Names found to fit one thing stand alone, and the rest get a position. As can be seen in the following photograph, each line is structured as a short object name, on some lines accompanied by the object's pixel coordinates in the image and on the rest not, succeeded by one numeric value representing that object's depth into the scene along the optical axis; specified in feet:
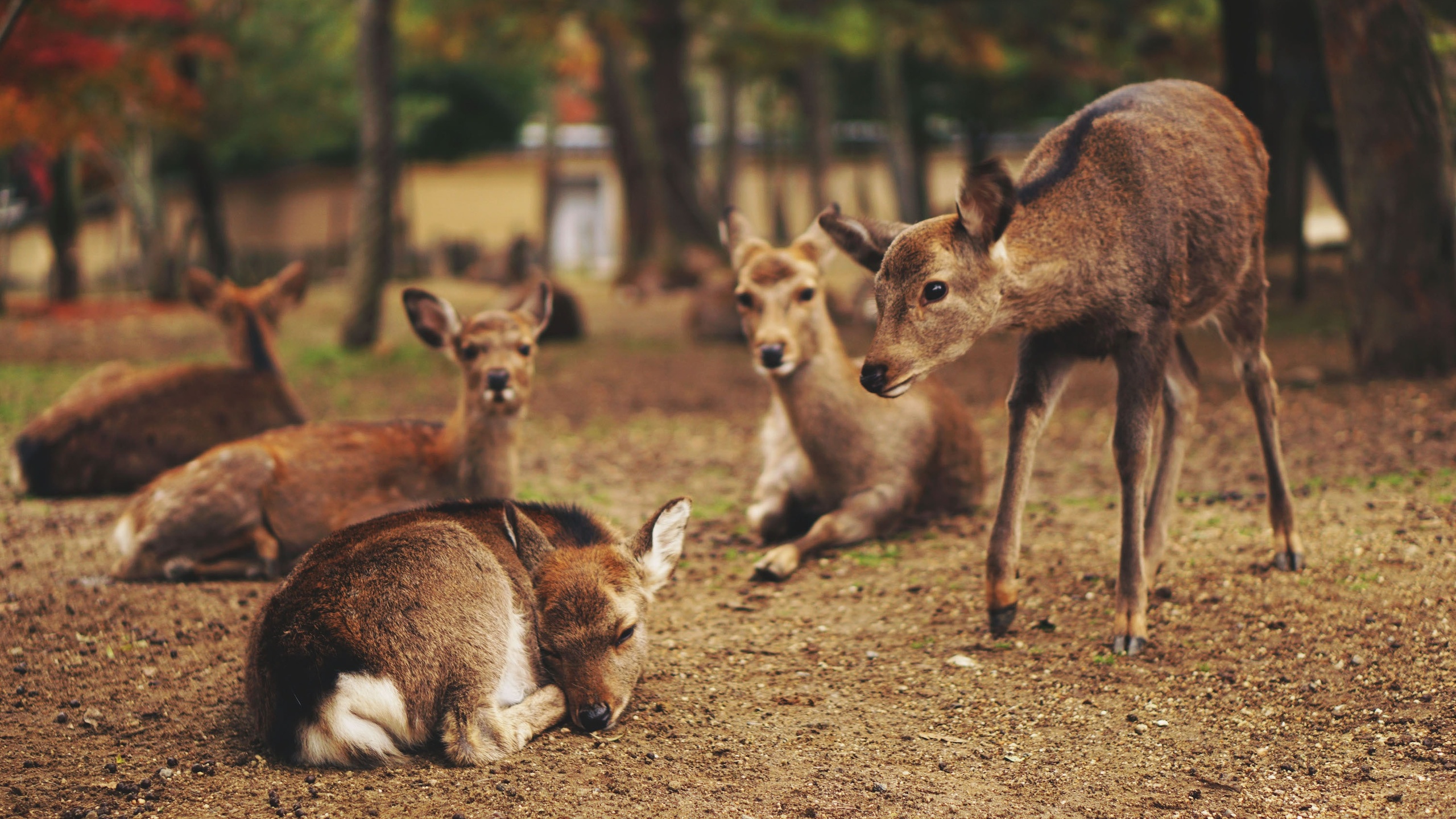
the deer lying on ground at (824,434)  20.86
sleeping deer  12.37
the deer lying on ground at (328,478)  19.17
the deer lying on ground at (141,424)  24.49
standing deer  14.29
